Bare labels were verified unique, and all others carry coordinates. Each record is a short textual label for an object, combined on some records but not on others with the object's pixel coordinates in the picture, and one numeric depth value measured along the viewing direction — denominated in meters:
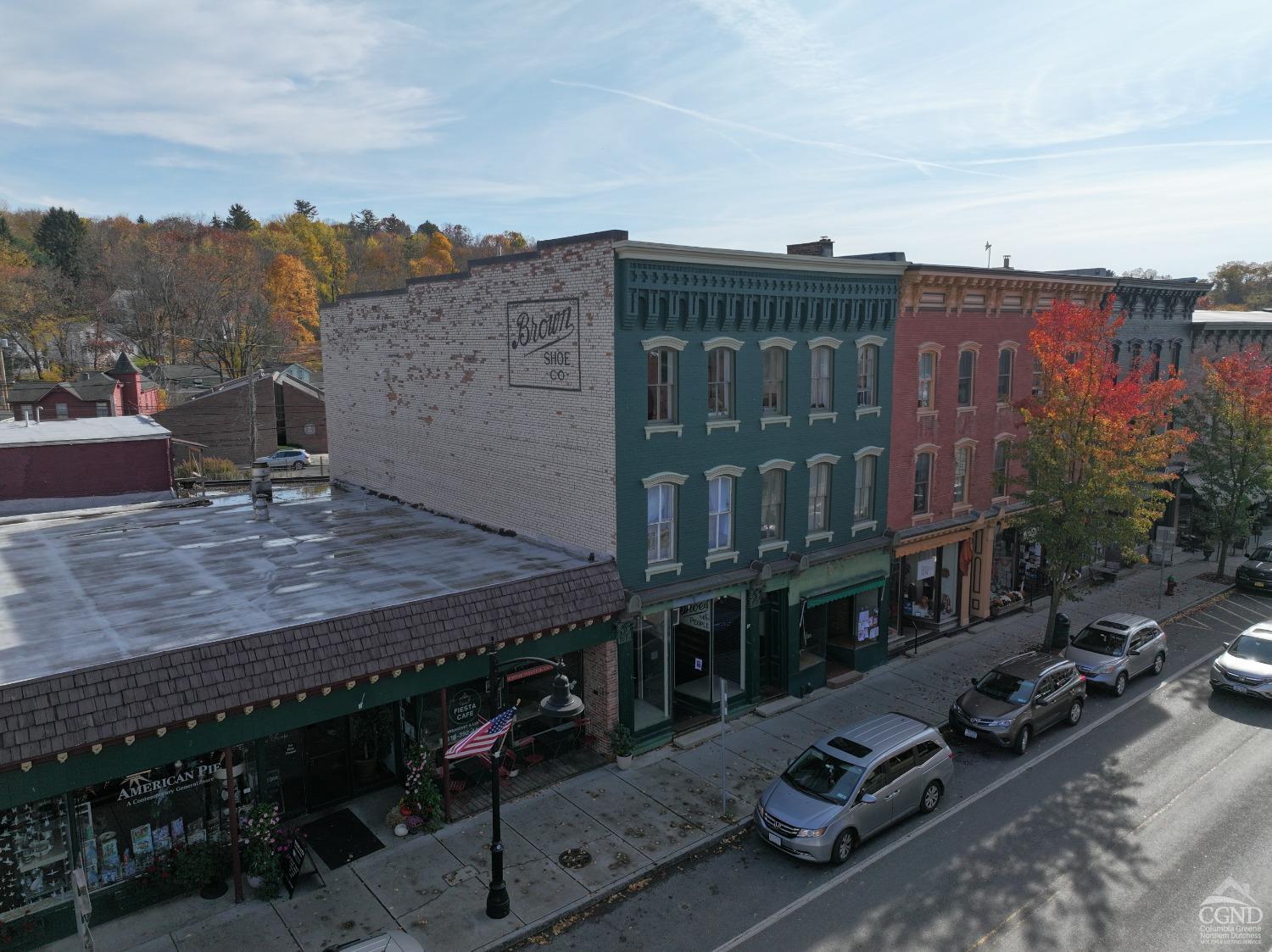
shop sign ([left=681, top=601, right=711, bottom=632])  20.38
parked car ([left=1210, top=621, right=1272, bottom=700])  21.33
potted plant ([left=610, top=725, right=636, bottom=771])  18.25
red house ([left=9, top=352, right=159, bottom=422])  56.75
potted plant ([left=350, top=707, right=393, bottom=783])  16.81
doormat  14.80
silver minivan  14.49
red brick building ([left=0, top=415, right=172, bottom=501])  26.61
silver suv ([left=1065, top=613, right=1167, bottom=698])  22.34
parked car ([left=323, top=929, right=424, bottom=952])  10.50
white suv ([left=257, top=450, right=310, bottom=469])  59.03
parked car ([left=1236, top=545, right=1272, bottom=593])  31.64
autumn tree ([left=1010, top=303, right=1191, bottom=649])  23.81
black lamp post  12.54
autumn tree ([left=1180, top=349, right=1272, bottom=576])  31.11
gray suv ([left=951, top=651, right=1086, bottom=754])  18.92
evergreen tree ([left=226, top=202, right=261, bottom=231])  117.62
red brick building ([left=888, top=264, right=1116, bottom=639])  24.80
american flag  13.00
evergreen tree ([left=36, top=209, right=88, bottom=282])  90.44
